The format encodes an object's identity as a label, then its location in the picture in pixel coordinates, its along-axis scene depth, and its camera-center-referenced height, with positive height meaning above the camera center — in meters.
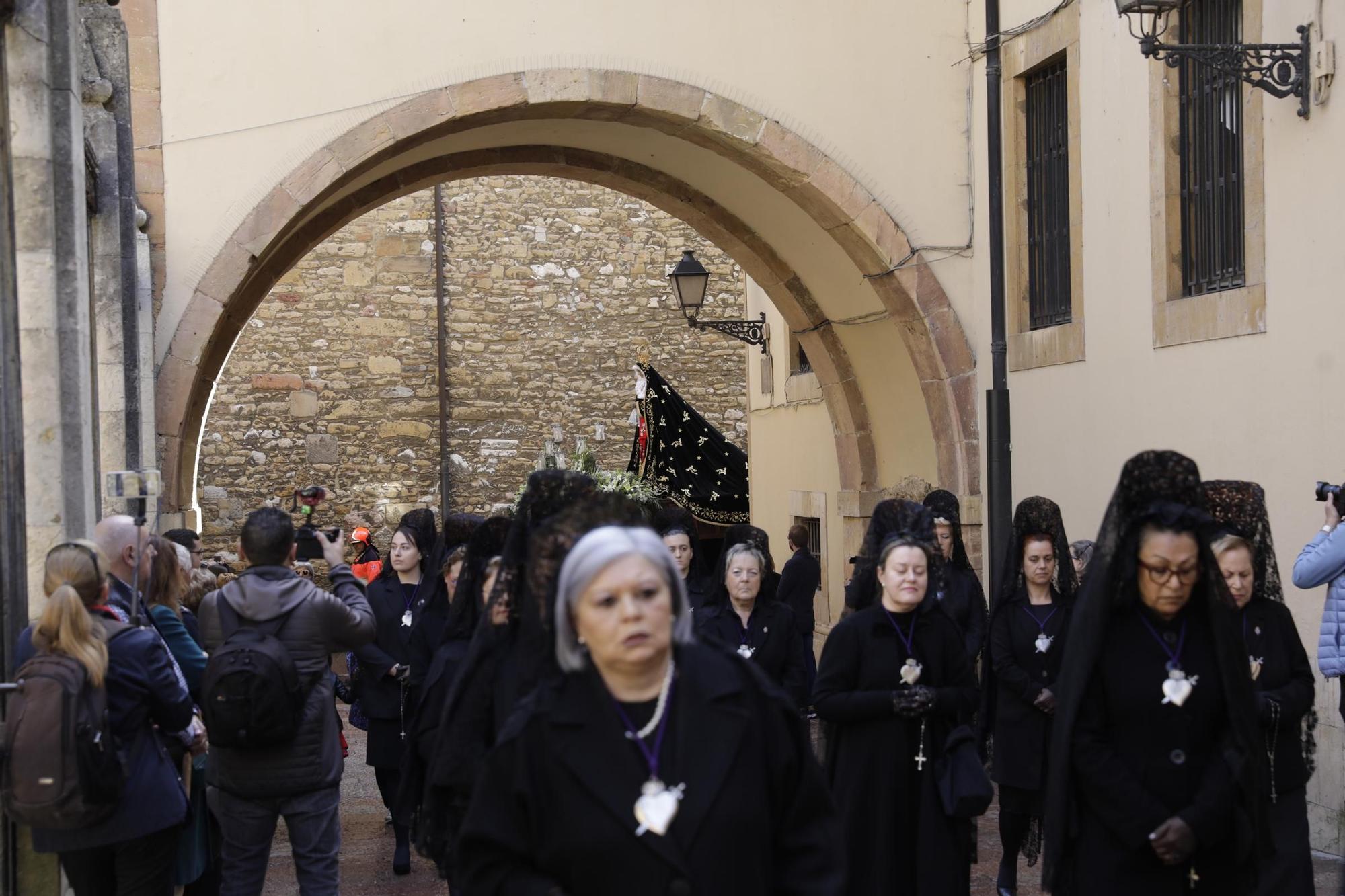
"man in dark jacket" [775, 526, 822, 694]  11.40 -1.03
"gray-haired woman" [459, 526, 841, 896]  3.07 -0.62
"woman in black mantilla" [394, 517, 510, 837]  5.89 -0.59
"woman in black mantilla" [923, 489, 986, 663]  7.93 -0.75
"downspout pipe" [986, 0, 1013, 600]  12.02 +0.53
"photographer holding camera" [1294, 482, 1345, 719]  6.21 -0.57
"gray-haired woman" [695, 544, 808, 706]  7.62 -0.85
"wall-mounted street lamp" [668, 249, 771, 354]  15.62 +1.47
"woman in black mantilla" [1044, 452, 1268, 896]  4.32 -0.75
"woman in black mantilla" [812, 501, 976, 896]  5.66 -1.00
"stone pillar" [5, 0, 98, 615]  6.36 +0.70
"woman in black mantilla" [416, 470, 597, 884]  4.46 -0.65
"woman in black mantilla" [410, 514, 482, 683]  7.57 -0.75
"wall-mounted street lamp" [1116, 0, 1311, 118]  8.05 +1.80
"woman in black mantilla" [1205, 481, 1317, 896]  5.35 -0.81
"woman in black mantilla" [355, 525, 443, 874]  8.26 -1.03
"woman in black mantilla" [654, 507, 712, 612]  8.55 -0.56
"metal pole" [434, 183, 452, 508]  20.56 +1.16
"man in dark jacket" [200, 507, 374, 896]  5.88 -1.08
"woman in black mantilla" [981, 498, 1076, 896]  7.03 -0.98
